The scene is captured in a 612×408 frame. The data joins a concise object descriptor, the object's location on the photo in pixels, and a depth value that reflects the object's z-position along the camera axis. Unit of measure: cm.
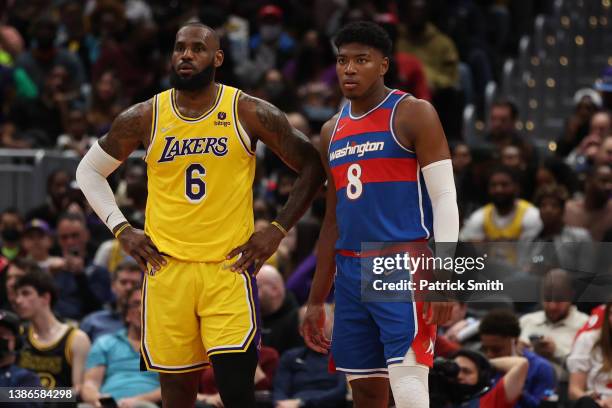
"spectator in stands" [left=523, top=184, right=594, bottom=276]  942
